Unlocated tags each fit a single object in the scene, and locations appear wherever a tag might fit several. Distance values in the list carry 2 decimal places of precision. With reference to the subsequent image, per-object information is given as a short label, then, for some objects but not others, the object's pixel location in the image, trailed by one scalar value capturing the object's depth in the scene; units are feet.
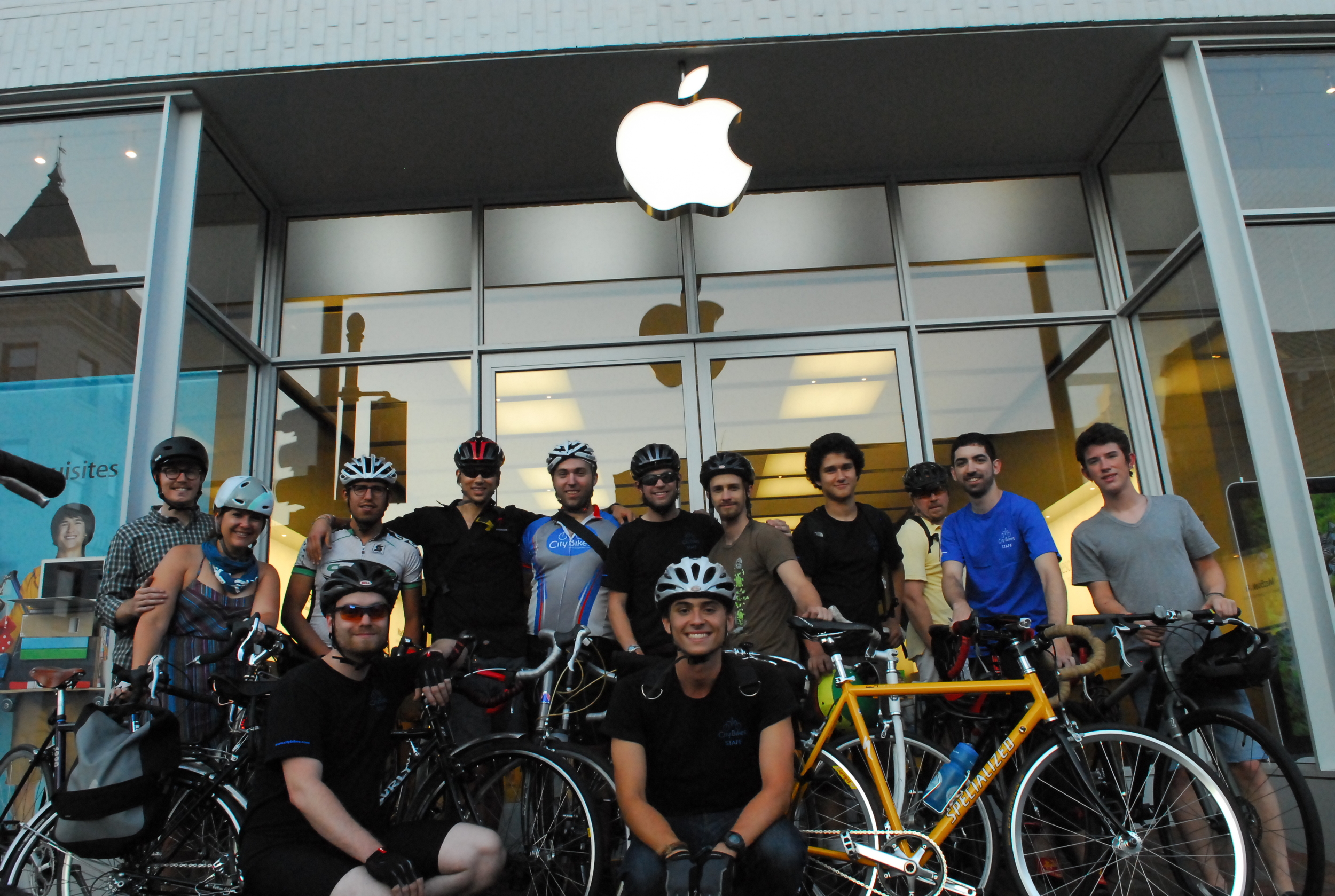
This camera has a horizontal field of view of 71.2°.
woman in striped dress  13.04
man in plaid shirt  13.91
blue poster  16.47
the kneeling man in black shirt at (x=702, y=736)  10.29
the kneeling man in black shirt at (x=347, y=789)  9.75
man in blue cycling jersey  15.10
